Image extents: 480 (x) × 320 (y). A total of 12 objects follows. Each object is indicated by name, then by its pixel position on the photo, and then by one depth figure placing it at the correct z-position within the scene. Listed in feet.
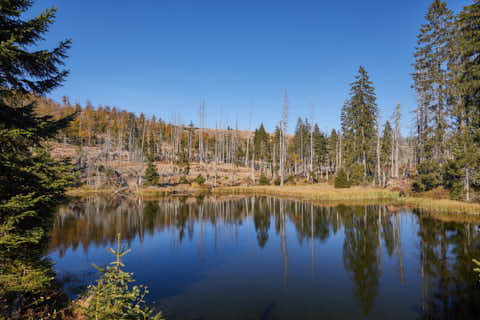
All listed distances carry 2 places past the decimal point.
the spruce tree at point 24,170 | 17.11
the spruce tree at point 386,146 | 165.58
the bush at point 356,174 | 128.06
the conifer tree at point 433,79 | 94.32
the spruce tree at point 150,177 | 144.97
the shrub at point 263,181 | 153.27
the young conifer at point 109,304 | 13.25
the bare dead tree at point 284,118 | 146.00
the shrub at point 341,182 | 117.29
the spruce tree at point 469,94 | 68.59
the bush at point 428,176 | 89.56
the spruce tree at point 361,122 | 134.51
